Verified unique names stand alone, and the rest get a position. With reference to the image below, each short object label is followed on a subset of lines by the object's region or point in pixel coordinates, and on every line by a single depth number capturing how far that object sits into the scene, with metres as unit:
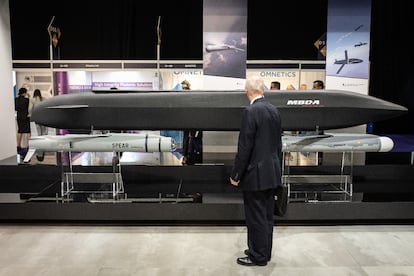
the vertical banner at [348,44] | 7.16
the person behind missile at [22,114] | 7.50
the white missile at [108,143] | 4.54
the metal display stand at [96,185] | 4.32
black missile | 4.62
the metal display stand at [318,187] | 4.27
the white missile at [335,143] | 4.49
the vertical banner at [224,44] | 7.18
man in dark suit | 2.98
